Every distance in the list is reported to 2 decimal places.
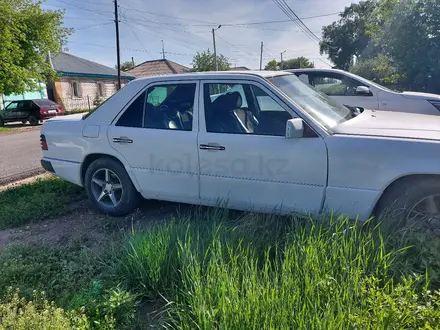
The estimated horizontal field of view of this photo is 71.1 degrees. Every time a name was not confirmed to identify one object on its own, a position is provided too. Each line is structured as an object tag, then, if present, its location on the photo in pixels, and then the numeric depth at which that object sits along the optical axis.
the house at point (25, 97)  21.45
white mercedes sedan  2.68
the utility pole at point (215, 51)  36.72
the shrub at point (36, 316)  2.01
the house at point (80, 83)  26.84
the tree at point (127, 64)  69.44
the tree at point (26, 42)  15.94
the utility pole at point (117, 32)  22.09
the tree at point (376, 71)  15.95
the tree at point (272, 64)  65.88
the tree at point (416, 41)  12.29
